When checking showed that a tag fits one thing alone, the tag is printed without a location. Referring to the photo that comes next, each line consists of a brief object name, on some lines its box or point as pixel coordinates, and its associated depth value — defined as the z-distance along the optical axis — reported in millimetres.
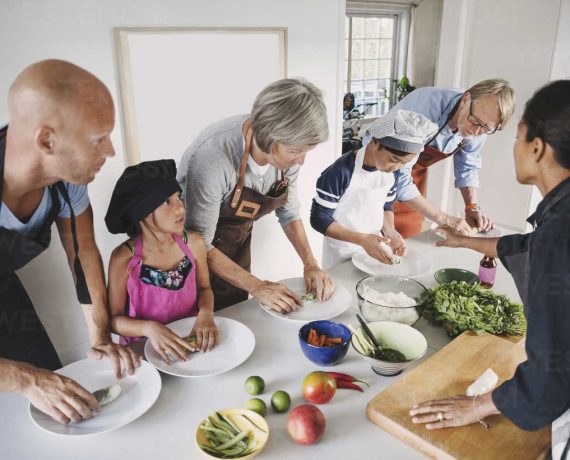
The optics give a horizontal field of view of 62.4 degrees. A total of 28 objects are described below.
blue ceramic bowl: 1293
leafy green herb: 1458
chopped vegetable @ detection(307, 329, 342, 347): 1356
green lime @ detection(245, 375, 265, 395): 1202
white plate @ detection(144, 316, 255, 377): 1285
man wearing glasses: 2166
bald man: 1138
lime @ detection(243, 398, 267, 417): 1124
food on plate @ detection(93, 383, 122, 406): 1164
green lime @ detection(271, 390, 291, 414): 1147
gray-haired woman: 1555
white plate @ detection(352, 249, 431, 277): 1905
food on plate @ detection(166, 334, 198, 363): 1330
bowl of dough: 1474
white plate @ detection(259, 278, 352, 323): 1562
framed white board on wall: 2307
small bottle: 1787
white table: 1044
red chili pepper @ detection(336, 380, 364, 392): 1247
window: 6461
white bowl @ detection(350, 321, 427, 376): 1280
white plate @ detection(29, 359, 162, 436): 1086
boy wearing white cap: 1908
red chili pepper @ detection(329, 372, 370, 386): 1257
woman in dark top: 924
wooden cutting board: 1025
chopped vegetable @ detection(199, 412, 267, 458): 1016
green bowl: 1795
